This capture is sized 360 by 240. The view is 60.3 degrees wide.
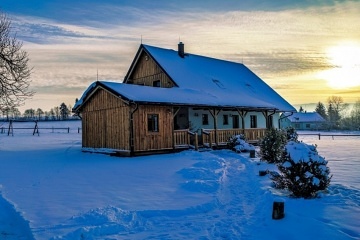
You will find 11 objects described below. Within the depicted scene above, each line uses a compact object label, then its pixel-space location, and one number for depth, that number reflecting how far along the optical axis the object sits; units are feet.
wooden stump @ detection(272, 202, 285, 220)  20.52
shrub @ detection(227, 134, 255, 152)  69.11
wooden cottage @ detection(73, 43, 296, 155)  59.41
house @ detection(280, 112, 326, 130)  264.52
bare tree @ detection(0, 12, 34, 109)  60.70
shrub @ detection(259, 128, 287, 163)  48.73
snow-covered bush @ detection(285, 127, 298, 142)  69.97
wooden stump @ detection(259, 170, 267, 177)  37.65
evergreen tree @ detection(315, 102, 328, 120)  342.72
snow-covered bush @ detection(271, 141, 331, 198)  25.44
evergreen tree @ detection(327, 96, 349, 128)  362.74
